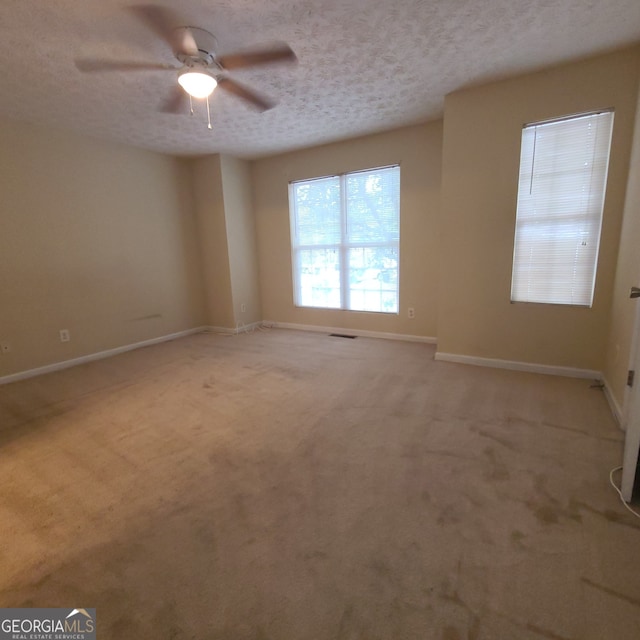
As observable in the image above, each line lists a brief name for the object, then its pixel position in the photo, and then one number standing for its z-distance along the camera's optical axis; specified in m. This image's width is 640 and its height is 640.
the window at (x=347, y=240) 4.33
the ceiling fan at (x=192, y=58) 1.99
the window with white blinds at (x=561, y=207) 2.73
